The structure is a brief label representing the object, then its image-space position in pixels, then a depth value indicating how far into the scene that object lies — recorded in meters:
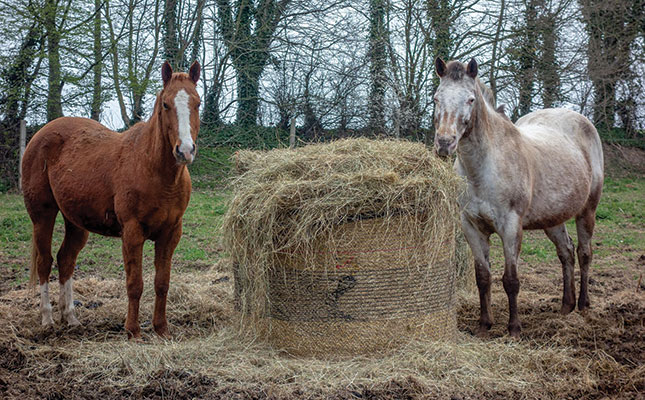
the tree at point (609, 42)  13.27
